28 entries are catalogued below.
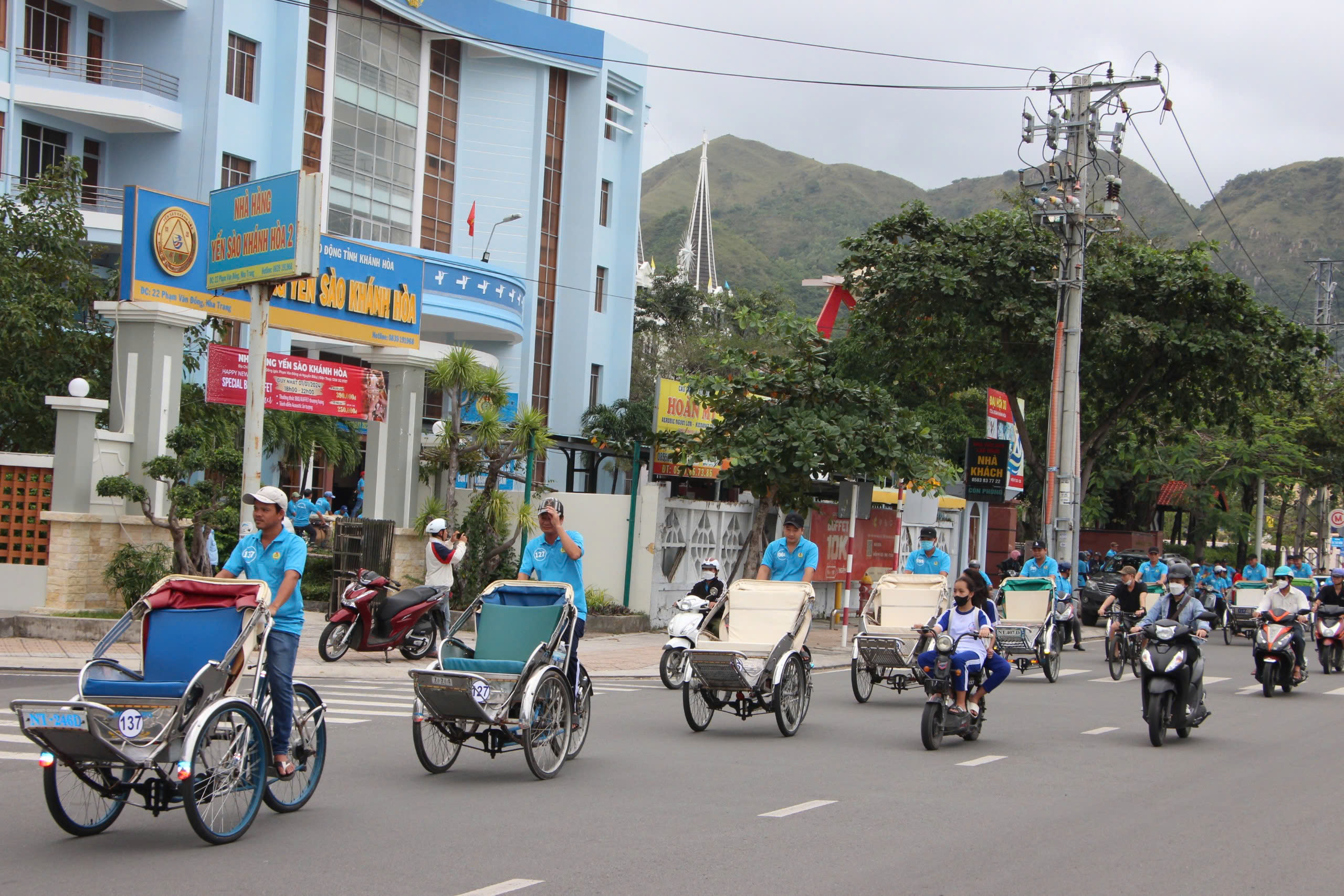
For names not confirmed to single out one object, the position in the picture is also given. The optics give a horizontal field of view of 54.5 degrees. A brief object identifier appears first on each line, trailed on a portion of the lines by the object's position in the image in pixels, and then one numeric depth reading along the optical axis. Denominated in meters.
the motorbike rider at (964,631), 11.02
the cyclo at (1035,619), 17.59
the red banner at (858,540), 26.42
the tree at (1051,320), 28.16
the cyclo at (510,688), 8.47
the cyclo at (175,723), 6.25
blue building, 32.28
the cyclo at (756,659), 11.15
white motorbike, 15.23
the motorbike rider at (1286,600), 16.83
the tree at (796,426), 20.83
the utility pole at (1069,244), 25.42
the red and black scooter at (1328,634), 20.03
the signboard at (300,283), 18.12
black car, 32.28
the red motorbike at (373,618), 16.06
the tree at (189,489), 16.69
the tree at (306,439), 31.12
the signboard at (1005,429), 26.12
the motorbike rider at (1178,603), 12.56
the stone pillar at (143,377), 18.27
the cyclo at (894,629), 13.88
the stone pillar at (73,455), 17.20
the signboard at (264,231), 17.00
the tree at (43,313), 19.59
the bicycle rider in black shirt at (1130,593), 20.88
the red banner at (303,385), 24.22
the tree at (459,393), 21.83
